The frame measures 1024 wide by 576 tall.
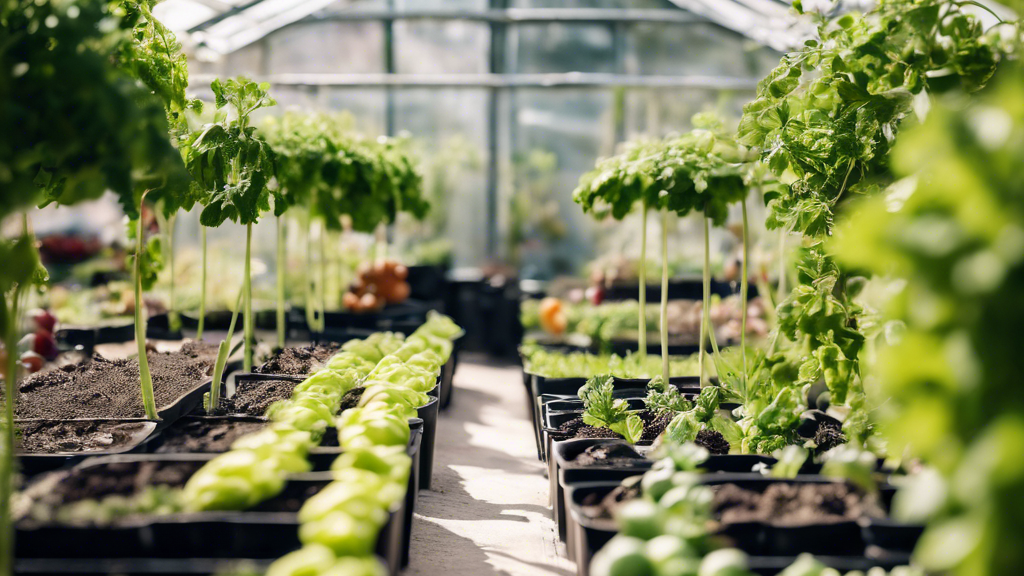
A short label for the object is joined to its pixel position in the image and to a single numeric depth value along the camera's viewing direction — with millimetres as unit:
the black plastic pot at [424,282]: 6348
